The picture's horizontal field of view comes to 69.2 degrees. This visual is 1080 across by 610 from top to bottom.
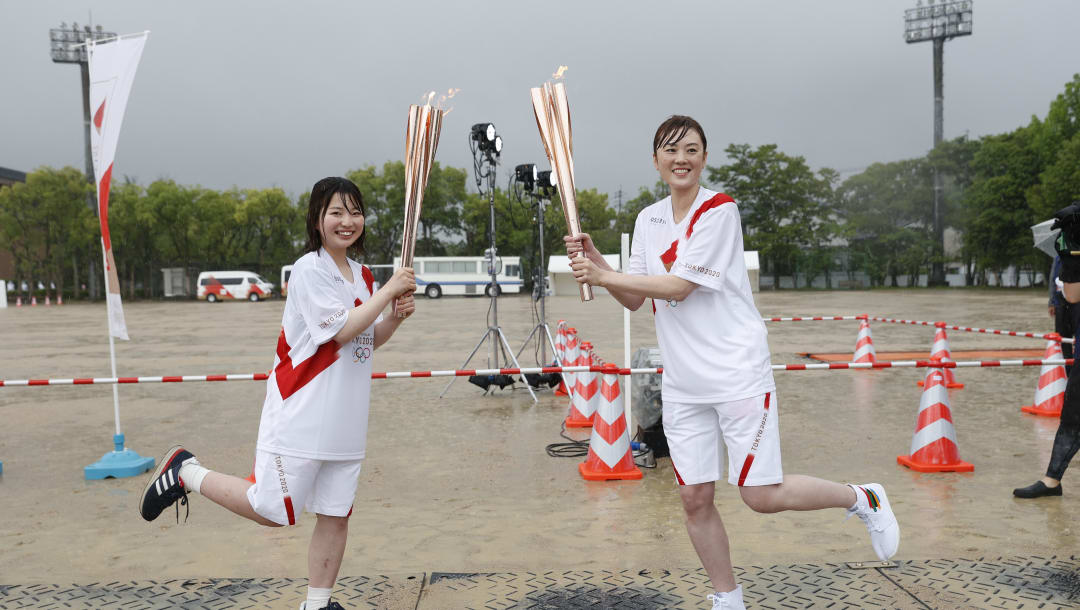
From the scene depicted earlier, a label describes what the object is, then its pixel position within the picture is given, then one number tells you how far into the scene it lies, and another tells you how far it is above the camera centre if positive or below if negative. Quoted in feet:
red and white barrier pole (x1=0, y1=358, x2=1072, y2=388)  17.29 -2.21
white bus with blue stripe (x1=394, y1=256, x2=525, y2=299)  149.59 +0.31
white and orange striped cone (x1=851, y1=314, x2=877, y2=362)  35.91 -3.69
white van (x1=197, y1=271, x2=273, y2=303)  147.23 -0.33
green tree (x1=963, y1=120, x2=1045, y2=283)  148.86 +11.45
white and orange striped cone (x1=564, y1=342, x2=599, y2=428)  23.90 -3.94
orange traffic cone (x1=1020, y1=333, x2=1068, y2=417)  24.67 -4.13
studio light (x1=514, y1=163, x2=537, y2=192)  27.30 +3.51
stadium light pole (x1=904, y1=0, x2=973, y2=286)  168.55 +52.49
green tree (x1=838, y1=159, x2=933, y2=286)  173.27 +11.10
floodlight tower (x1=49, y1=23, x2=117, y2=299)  155.75 +48.72
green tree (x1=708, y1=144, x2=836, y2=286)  174.70 +15.56
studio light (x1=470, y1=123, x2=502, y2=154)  25.21 +4.51
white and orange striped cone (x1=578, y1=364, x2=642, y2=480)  17.80 -3.89
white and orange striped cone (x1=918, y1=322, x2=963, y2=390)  28.89 -3.22
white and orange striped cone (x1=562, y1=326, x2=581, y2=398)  29.81 -2.90
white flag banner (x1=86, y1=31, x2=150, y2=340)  18.94 +4.54
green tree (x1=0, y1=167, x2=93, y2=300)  148.87 +12.71
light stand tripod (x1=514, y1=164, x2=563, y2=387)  27.17 +3.05
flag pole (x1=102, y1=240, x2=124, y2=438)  19.21 -3.06
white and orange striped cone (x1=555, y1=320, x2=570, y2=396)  32.30 -2.94
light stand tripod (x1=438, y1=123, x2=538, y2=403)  25.27 +4.07
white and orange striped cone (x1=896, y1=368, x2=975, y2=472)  18.01 -4.11
